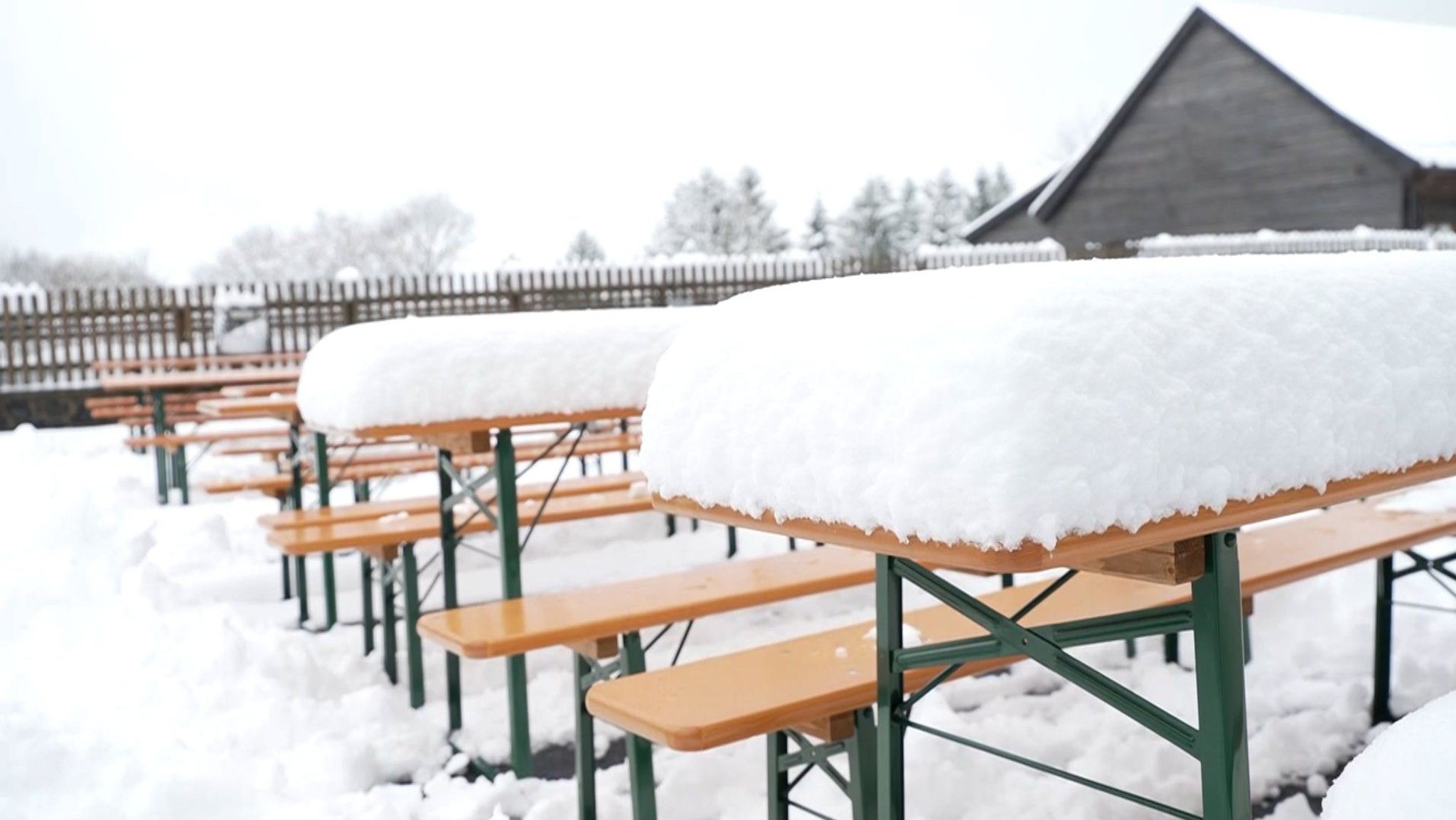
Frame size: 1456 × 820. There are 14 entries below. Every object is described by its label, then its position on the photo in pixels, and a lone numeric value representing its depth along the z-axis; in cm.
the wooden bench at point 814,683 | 231
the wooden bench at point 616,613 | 299
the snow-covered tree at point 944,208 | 4806
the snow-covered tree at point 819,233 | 4769
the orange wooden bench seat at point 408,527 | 423
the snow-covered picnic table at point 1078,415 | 134
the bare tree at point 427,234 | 5194
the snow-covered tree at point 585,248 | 4716
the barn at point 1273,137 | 1898
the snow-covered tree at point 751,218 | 4641
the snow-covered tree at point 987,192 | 4862
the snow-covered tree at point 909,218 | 4703
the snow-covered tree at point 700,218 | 4656
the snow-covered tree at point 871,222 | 4656
